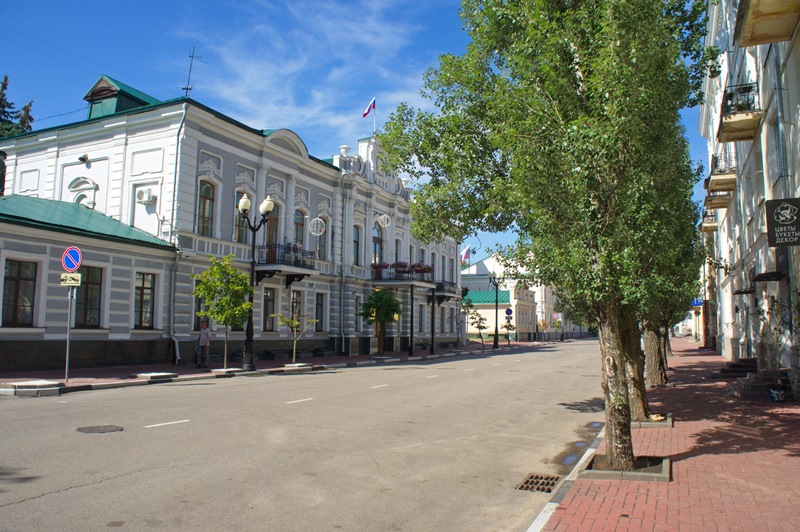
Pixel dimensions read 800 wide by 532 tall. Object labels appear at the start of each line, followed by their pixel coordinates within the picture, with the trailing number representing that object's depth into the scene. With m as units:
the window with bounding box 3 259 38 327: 18.97
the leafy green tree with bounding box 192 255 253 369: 20.84
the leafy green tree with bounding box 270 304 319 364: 30.38
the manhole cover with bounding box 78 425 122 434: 8.83
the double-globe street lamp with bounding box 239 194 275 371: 21.81
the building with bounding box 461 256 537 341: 77.31
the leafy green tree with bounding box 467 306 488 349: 52.74
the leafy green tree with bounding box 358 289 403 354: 33.38
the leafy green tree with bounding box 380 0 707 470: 7.07
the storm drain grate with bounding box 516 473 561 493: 6.91
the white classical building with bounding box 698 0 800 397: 11.70
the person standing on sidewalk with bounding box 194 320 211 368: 23.00
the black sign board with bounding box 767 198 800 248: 11.05
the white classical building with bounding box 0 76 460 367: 23.50
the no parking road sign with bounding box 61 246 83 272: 15.83
